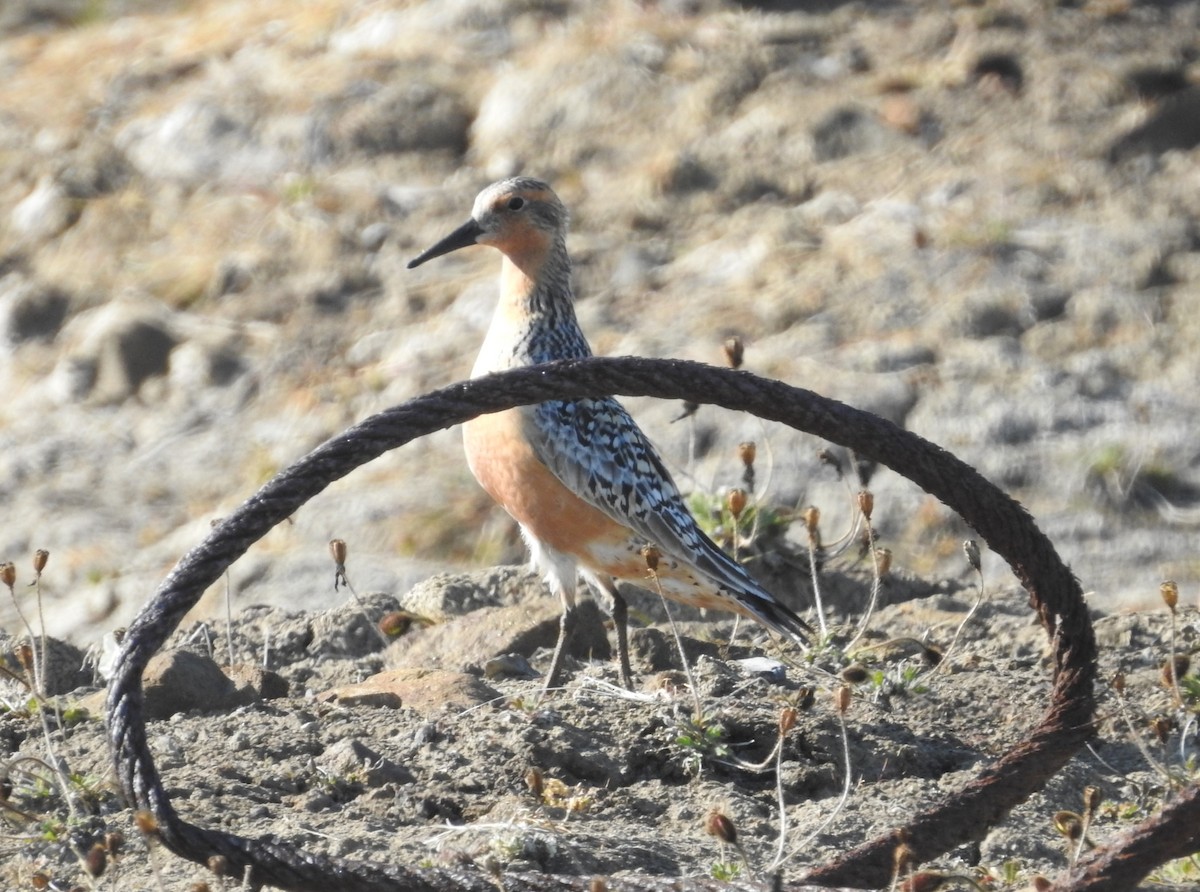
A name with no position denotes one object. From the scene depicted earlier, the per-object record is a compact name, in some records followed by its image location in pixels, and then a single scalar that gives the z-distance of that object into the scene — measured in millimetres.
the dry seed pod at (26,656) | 9062
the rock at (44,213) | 22109
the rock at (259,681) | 10937
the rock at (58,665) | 11453
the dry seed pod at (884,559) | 10867
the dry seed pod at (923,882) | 7387
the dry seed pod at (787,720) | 7777
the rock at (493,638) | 11844
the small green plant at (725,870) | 8266
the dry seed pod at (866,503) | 9586
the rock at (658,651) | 11820
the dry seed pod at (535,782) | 8773
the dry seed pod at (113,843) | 7215
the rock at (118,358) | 19891
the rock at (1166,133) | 20156
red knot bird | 12977
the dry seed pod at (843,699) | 7676
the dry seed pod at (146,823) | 6664
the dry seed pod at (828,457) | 11836
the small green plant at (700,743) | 9680
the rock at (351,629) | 12406
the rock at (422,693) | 10461
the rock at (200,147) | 22219
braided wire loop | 7098
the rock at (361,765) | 9328
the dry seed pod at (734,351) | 11773
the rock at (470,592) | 12836
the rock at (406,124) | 22016
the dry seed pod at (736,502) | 10898
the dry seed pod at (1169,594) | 8617
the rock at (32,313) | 20833
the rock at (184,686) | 10273
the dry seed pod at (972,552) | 9484
